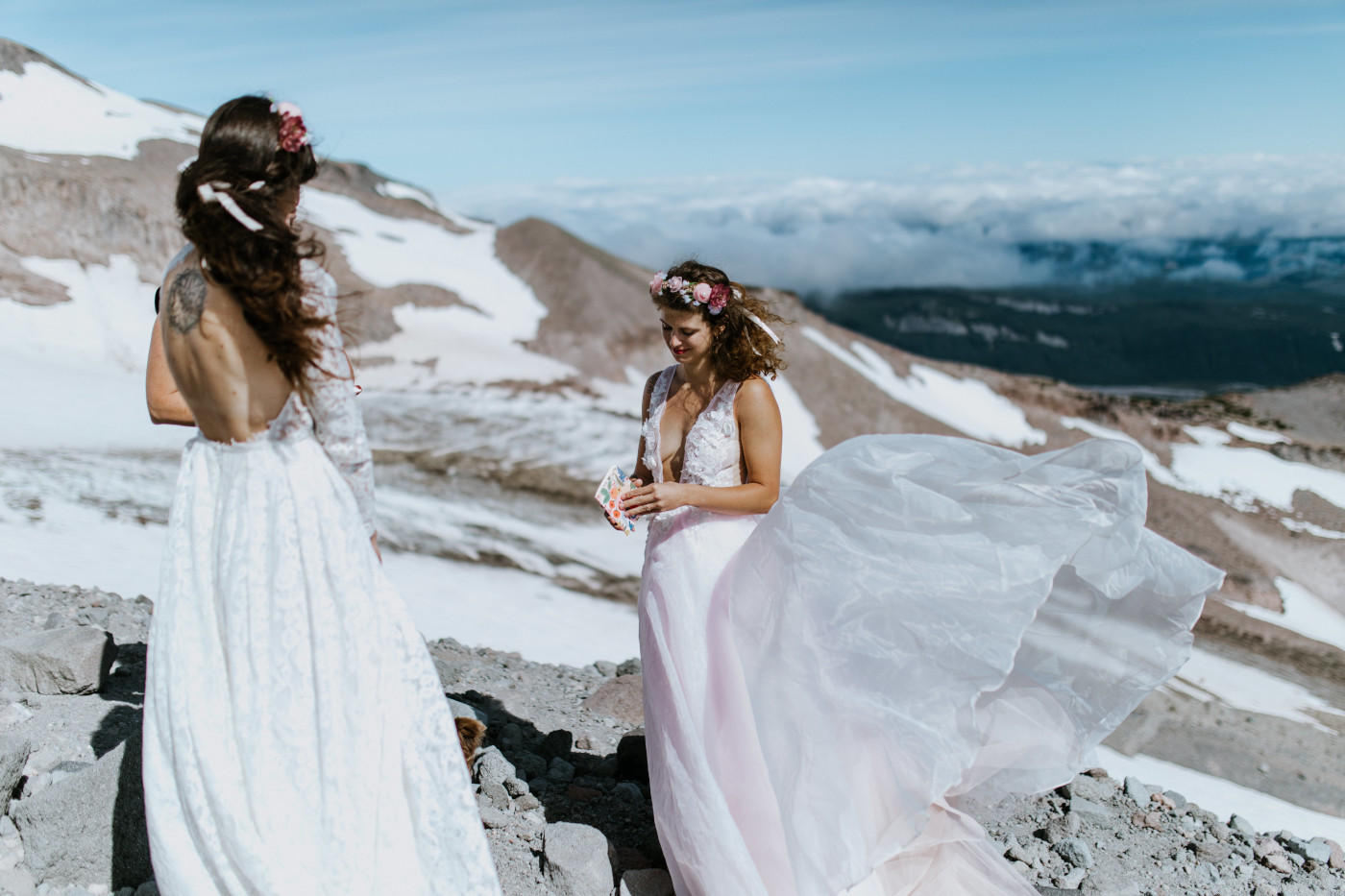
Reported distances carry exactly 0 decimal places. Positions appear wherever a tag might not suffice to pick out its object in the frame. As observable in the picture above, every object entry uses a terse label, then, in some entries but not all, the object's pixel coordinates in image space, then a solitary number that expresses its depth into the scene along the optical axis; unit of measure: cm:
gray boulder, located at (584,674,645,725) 570
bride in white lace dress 254
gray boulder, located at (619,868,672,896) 348
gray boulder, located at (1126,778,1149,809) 518
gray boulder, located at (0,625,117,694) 429
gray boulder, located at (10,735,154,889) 324
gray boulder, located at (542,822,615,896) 347
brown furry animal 414
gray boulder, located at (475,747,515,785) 408
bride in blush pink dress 313
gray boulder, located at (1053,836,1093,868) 437
